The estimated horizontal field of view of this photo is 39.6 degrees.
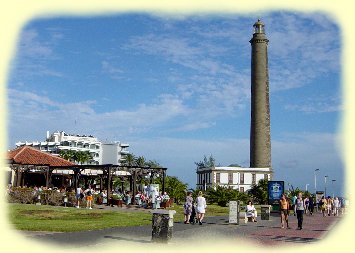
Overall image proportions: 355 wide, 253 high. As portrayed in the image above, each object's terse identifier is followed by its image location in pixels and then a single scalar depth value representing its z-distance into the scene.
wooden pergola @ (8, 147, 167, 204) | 38.69
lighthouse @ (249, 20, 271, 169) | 81.62
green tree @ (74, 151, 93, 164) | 112.12
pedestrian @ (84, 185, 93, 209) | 30.48
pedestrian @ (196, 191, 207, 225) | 21.67
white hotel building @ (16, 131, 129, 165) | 132.88
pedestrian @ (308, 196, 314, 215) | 36.63
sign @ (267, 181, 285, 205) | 35.47
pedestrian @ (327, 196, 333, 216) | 36.62
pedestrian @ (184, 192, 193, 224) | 21.98
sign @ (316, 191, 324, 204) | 48.88
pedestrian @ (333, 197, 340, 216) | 36.25
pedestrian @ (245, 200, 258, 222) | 25.31
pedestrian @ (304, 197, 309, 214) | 36.92
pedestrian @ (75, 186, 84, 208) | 31.19
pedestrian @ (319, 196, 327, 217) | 35.53
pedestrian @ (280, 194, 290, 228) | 21.03
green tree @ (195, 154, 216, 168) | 143.12
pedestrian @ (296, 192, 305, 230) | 20.98
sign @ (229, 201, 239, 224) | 22.50
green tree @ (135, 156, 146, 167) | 115.91
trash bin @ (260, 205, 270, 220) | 28.17
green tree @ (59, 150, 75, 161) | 109.57
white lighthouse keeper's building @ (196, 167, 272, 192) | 101.19
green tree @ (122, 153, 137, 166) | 123.40
